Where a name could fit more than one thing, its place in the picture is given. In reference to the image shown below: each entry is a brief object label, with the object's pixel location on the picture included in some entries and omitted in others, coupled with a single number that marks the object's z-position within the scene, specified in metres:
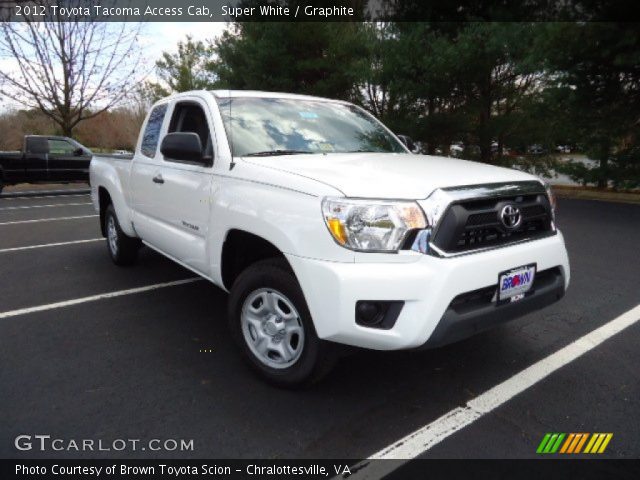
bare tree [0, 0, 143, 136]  17.70
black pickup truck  13.88
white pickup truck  2.46
